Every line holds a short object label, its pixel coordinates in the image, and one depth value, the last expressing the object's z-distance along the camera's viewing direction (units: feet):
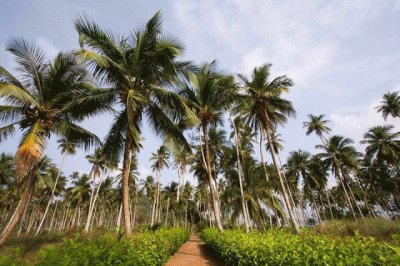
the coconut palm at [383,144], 100.73
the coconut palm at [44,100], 29.89
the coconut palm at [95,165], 112.88
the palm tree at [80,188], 137.92
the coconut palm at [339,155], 104.92
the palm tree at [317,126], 111.96
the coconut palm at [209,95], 53.06
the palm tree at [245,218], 52.90
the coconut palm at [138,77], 31.12
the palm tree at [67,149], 109.05
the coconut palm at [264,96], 52.90
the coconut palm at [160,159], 123.23
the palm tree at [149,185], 154.51
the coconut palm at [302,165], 123.65
